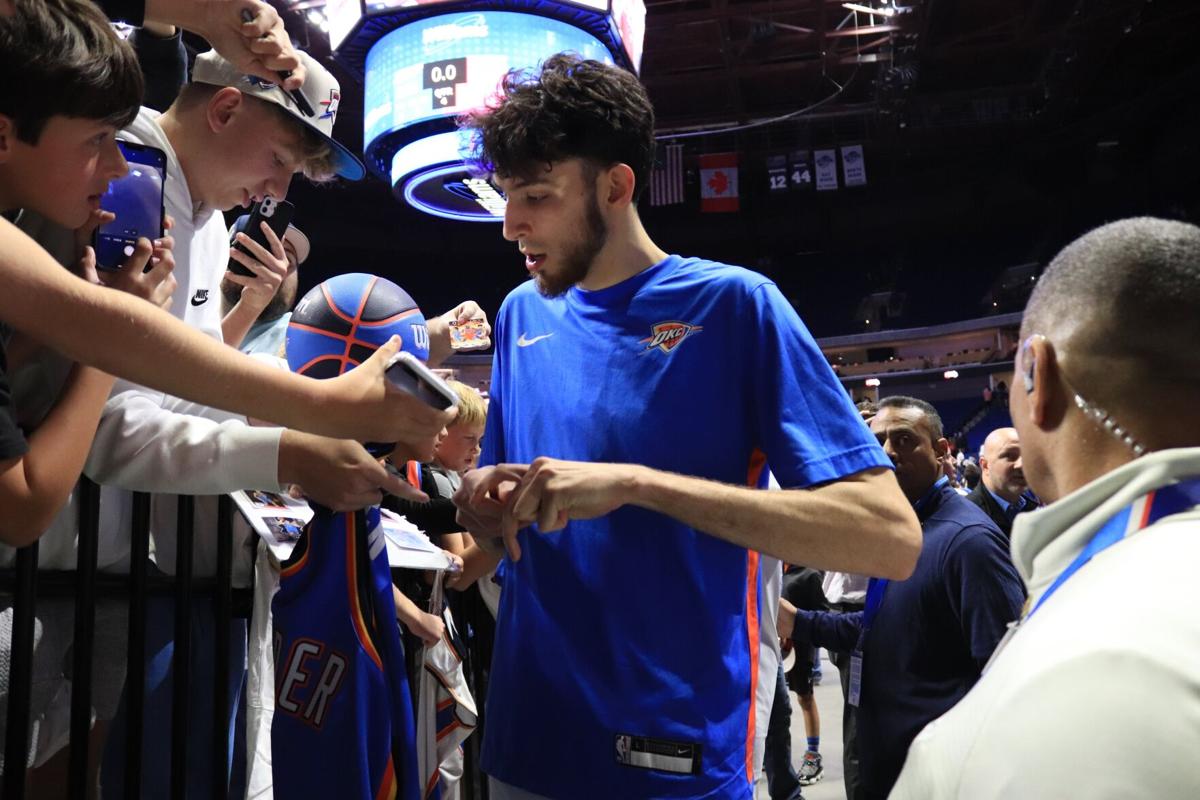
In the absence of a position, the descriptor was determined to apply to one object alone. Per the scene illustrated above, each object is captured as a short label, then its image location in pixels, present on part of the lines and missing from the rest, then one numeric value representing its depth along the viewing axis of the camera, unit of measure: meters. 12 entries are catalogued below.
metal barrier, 1.80
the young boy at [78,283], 1.32
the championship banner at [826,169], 21.11
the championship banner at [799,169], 21.62
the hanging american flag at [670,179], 19.36
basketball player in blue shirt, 1.62
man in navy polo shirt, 3.49
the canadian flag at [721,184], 21.56
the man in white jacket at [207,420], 1.77
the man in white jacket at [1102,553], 0.79
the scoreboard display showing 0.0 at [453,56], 8.47
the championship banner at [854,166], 21.02
